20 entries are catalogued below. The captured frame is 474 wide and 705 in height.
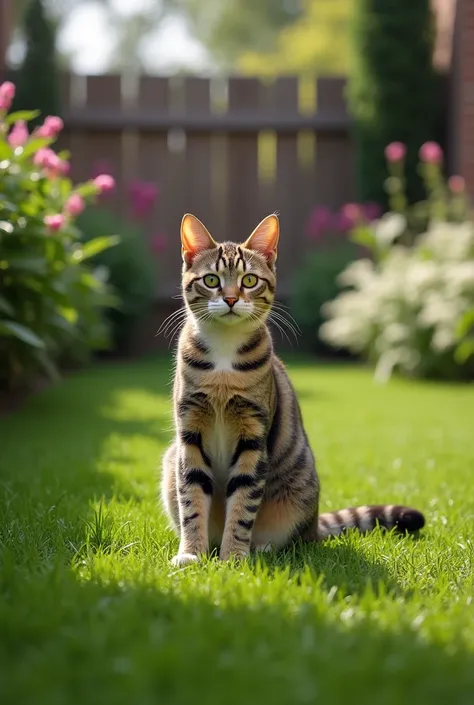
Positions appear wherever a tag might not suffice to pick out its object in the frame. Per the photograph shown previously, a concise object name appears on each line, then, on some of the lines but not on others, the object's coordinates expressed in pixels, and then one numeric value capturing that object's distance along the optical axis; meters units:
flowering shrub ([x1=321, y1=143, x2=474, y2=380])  7.70
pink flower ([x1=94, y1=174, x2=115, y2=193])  5.12
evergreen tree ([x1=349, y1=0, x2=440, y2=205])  10.98
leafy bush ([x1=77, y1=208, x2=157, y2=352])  9.73
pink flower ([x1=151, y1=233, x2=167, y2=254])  10.19
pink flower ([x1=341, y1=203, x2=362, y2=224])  9.53
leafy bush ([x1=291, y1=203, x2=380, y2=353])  10.28
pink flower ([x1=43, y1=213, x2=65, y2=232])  4.91
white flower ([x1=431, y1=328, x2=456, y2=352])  7.53
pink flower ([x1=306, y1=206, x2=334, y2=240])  10.51
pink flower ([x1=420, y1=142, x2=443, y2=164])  8.31
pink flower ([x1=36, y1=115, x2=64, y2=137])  5.23
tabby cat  2.74
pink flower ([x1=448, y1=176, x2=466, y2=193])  8.52
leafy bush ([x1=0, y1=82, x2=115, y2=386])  4.86
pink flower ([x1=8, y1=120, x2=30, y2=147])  5.31
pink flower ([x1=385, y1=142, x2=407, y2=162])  8.52
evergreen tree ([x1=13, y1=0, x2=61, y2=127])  10.80
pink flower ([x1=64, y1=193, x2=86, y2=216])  5.45
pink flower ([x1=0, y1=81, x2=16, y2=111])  4.82
